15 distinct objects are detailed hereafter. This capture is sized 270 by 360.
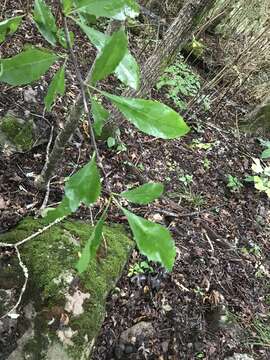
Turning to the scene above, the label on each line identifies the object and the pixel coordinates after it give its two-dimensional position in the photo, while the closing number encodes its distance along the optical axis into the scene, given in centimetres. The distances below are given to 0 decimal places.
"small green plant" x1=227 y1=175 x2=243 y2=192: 396
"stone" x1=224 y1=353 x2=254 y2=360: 256
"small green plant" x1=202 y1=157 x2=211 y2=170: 403
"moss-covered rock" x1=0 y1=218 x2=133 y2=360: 191
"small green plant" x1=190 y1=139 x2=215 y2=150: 420
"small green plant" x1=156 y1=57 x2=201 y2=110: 451
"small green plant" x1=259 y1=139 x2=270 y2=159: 376
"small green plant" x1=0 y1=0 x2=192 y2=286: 82
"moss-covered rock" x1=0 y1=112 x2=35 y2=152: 262
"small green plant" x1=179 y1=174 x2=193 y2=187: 366
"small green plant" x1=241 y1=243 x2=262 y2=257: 340
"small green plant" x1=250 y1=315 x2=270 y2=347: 273
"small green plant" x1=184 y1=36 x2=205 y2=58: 565
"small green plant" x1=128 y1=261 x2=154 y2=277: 267
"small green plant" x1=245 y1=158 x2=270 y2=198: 396
